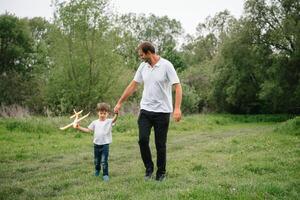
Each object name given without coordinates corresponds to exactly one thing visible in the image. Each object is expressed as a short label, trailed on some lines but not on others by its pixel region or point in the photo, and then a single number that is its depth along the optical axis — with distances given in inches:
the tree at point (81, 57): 1204.5
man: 330.3
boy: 368.8
